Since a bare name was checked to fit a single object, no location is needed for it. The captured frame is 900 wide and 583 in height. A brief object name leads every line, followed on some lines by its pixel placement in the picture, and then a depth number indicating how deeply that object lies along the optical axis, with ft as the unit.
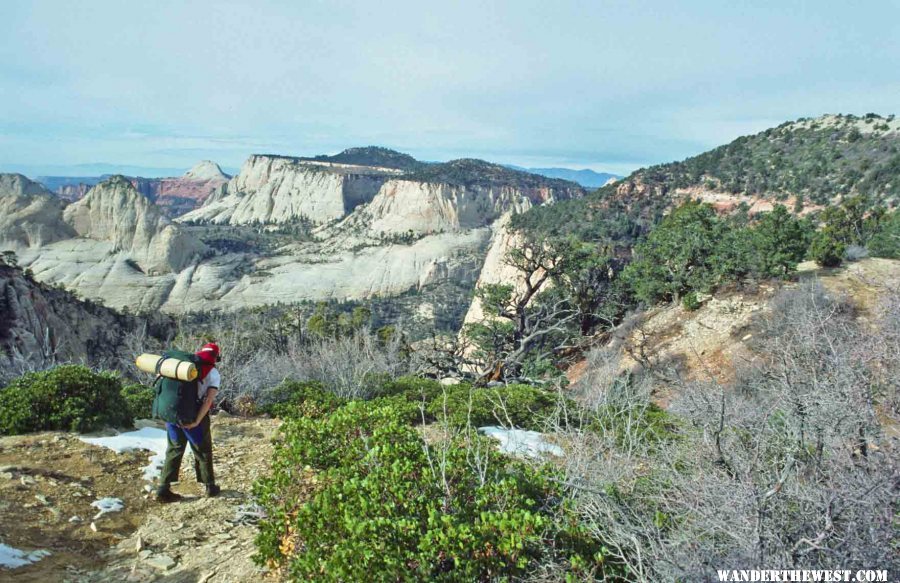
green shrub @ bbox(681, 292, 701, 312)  58.59
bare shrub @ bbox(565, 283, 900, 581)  8.29
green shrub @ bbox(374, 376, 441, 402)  30.81
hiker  16.54
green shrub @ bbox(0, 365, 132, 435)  21.07
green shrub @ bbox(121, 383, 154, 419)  25.34
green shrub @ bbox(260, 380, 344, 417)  24.90
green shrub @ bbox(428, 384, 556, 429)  24.00
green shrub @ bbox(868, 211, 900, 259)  64.23
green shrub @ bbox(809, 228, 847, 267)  59.67
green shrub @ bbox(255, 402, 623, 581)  9.07
